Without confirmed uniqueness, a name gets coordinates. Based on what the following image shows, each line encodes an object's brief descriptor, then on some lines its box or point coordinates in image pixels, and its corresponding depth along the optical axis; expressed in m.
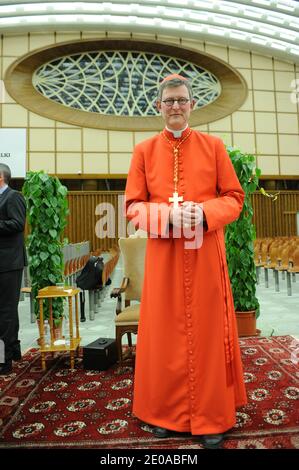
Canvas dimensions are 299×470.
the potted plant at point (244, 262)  3.46
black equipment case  2.63
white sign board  12.35
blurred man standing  2.55
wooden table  2.67
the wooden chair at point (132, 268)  3.09
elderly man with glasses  1.56
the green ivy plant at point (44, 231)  3.58
